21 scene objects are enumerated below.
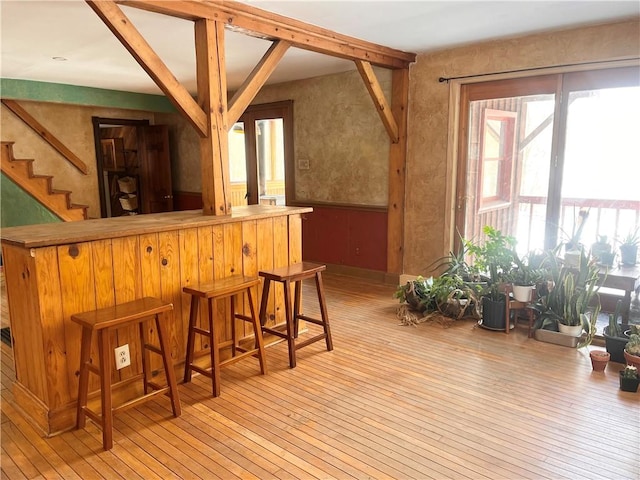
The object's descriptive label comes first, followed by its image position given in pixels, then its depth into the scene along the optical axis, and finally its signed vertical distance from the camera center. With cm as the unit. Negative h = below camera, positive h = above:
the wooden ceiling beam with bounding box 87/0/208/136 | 255 +71
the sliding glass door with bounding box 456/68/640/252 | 382 +15
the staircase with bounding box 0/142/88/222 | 586 -11
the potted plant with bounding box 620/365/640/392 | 273 -127
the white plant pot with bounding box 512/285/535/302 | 366 -97
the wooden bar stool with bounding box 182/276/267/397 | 270 -94
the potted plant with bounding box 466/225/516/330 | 374 -85
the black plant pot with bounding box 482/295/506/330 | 372 -117
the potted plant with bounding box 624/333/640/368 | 281 -114
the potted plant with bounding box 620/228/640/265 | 341 -59
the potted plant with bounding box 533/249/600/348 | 338 -97
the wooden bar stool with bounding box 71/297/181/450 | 221 -92
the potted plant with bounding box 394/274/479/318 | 404 -112
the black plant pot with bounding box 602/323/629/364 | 308 -121
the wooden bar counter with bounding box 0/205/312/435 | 231 -58
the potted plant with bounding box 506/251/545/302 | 367 -85
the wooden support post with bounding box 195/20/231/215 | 302 +43
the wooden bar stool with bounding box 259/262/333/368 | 310 -94
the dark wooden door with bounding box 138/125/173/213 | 749 +16
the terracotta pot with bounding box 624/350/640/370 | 279 -117
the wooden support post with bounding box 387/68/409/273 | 488 +0
